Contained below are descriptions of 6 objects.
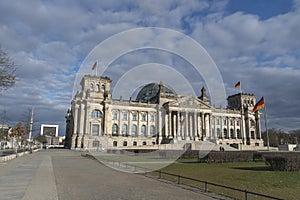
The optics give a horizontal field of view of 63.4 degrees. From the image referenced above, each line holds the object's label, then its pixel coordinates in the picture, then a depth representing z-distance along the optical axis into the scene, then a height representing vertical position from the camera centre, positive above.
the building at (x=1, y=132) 53.40 +0.34
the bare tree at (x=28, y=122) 56.59 +2.76
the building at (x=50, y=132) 168.11 +1.22
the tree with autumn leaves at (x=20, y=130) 62.37 +0.89
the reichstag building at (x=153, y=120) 85.50 +6.02
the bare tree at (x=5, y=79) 17.02 +3.80
